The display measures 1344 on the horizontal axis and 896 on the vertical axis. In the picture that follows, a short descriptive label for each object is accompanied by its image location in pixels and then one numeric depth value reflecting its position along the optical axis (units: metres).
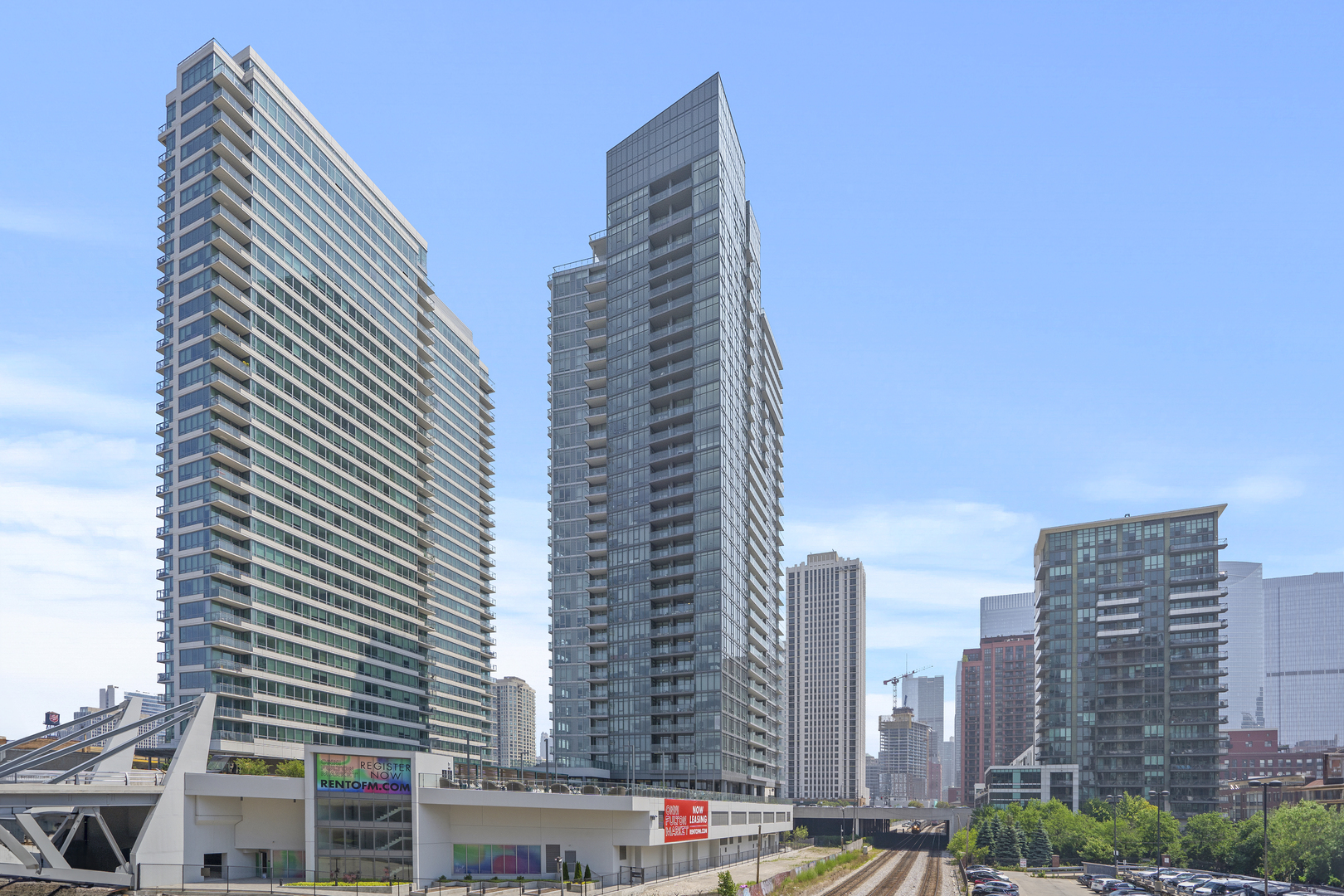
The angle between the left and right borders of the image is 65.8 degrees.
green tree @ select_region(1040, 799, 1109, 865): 137.25
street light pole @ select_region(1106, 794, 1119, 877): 111.63
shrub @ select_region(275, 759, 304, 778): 92.25
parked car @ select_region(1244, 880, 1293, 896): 80.07
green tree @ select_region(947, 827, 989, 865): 134.50
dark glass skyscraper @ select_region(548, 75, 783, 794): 135.62
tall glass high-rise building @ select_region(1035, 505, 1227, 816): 187.62
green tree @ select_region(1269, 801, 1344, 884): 93.31
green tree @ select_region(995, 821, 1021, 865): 133.25
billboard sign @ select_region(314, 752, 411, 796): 74.44
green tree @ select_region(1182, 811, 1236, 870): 112.38
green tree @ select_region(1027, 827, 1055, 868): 129.38
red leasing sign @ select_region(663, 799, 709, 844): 87.69
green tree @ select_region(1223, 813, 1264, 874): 104.56
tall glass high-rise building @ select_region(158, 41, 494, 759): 113.56
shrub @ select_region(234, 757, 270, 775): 95.38
